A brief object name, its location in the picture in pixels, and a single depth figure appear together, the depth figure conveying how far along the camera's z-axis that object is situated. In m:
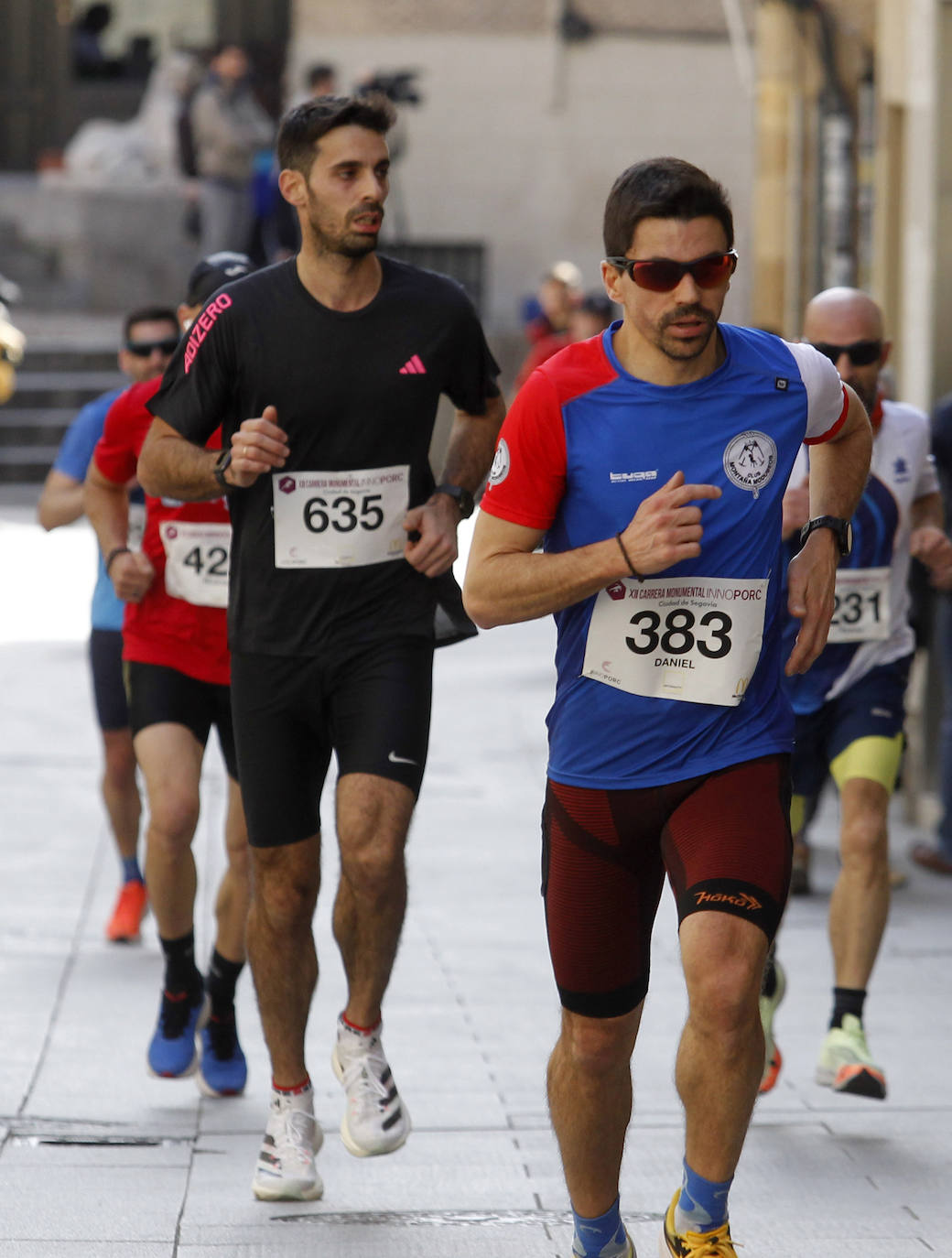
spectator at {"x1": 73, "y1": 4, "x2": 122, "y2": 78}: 55.06
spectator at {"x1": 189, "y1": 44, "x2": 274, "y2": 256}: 44.37
